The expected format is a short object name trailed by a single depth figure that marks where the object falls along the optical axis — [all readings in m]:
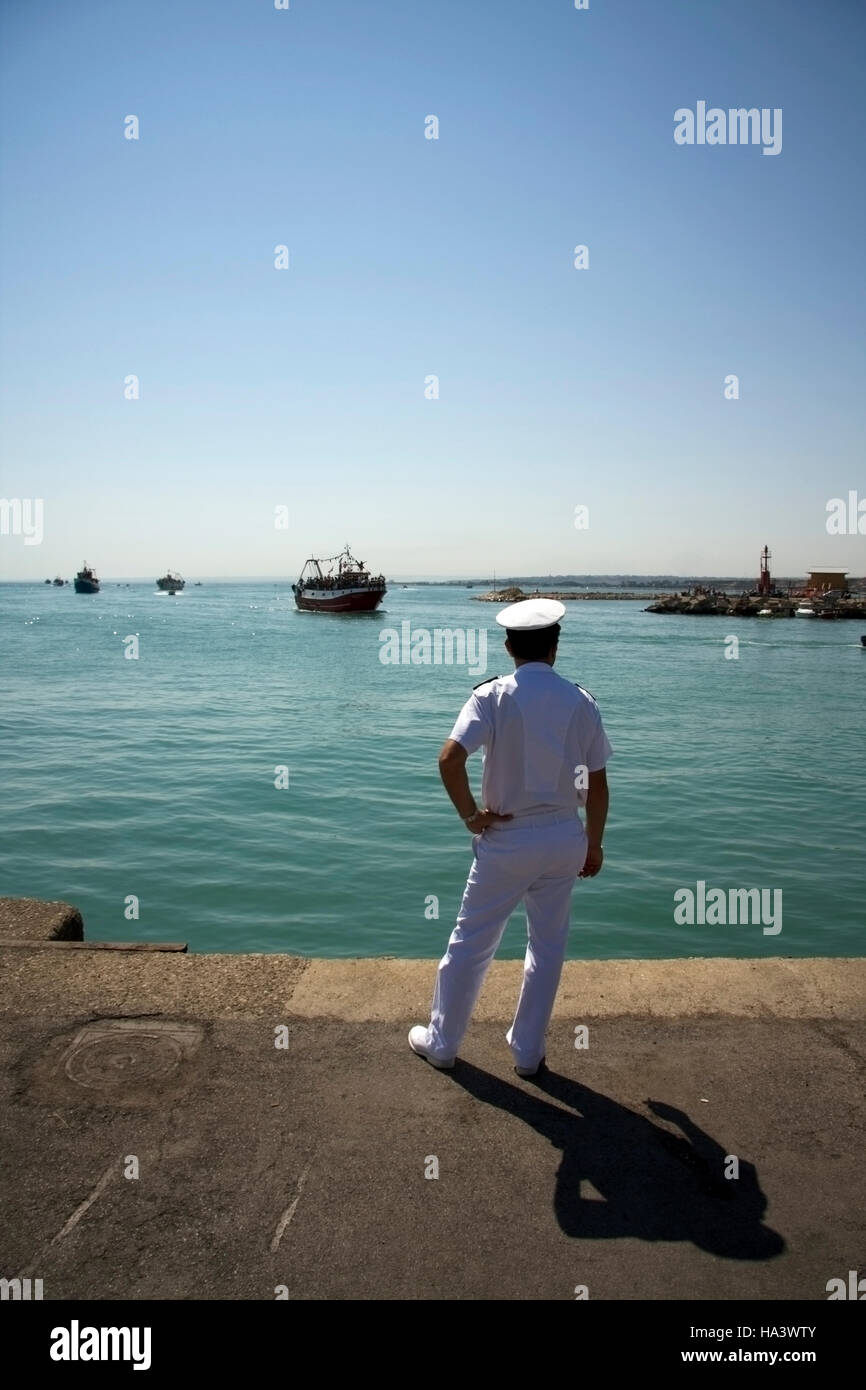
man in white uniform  3.40
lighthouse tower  101.38
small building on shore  104.19
